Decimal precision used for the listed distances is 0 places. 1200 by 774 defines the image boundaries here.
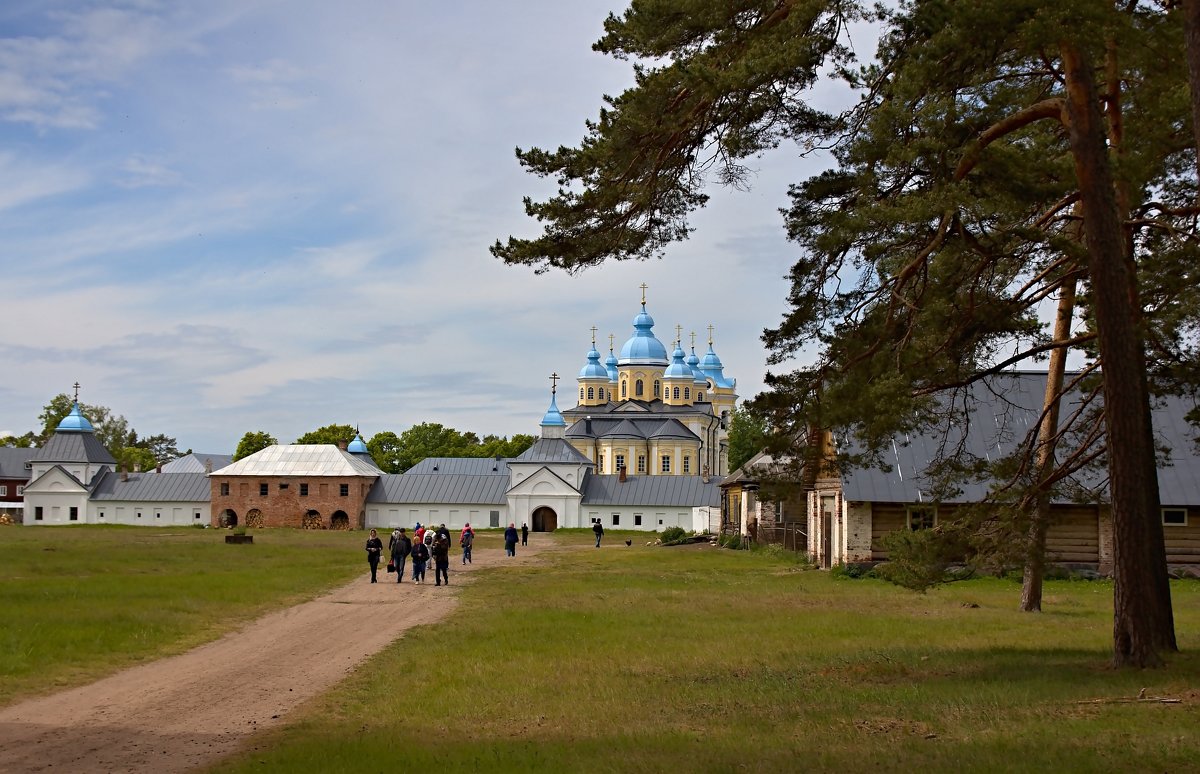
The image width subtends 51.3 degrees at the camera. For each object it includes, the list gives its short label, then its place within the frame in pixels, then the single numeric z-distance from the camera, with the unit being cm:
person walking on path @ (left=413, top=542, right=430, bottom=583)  3269
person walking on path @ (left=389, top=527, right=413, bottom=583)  3394
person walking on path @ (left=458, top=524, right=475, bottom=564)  4347
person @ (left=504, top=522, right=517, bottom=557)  4657
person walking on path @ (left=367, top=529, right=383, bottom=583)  3244
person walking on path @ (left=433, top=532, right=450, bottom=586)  3195
